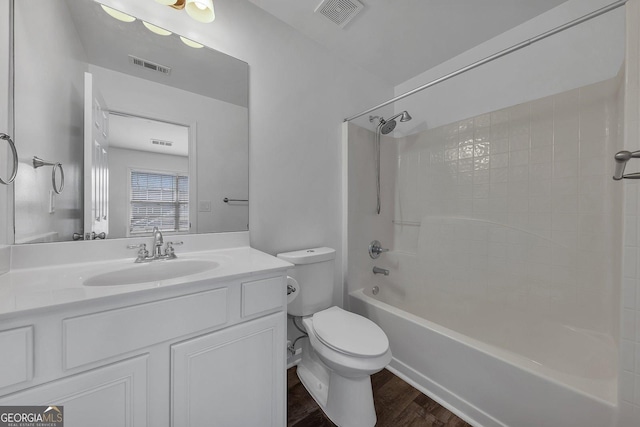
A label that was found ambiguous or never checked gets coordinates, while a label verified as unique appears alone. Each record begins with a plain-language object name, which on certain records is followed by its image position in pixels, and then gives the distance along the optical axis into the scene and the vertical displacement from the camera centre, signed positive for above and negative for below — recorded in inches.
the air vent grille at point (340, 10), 55.6 +49.5
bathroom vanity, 22.7 -15.2
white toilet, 41.9 -24.2
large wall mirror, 36.0 +15.7
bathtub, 36.6 -30.0
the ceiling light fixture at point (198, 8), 44.9 +39.9
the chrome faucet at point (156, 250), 41.7 -6.8
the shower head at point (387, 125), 79.2 +30.0
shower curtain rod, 34.4 +30.1
